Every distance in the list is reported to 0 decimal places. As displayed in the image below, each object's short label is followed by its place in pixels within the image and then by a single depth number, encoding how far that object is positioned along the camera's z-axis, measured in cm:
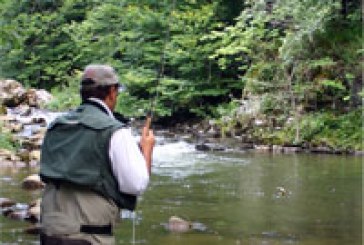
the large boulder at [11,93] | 2068
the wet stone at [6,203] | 716
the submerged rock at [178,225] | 614
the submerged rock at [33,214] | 645
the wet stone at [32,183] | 853
